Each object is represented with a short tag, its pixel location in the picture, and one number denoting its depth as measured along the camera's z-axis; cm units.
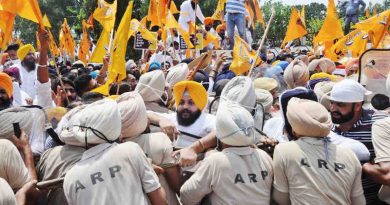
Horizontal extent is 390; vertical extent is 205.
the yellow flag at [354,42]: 858
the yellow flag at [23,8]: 459
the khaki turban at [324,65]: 751
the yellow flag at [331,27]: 830
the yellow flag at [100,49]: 591
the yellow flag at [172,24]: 872
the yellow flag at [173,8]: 1018
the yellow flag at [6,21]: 488
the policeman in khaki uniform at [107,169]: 263
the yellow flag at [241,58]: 667
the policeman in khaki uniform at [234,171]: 290
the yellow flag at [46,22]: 586
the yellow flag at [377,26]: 699
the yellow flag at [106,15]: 695
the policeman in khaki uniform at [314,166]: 282
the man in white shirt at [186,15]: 1019
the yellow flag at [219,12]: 1284
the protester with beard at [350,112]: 362
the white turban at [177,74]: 575
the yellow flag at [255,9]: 929
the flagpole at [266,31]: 495
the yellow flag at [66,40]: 1231
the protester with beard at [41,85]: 438
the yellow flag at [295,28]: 836
